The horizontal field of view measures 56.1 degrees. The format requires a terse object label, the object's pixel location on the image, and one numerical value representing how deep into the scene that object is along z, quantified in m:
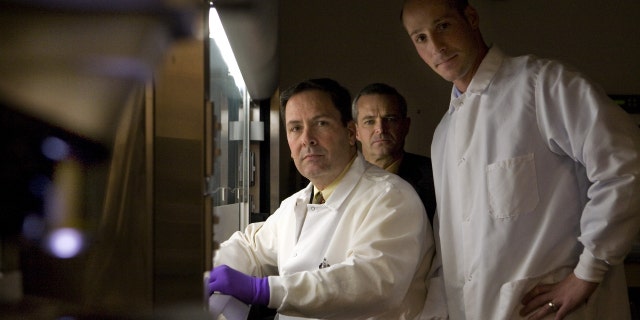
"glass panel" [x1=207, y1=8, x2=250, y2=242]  1.36
